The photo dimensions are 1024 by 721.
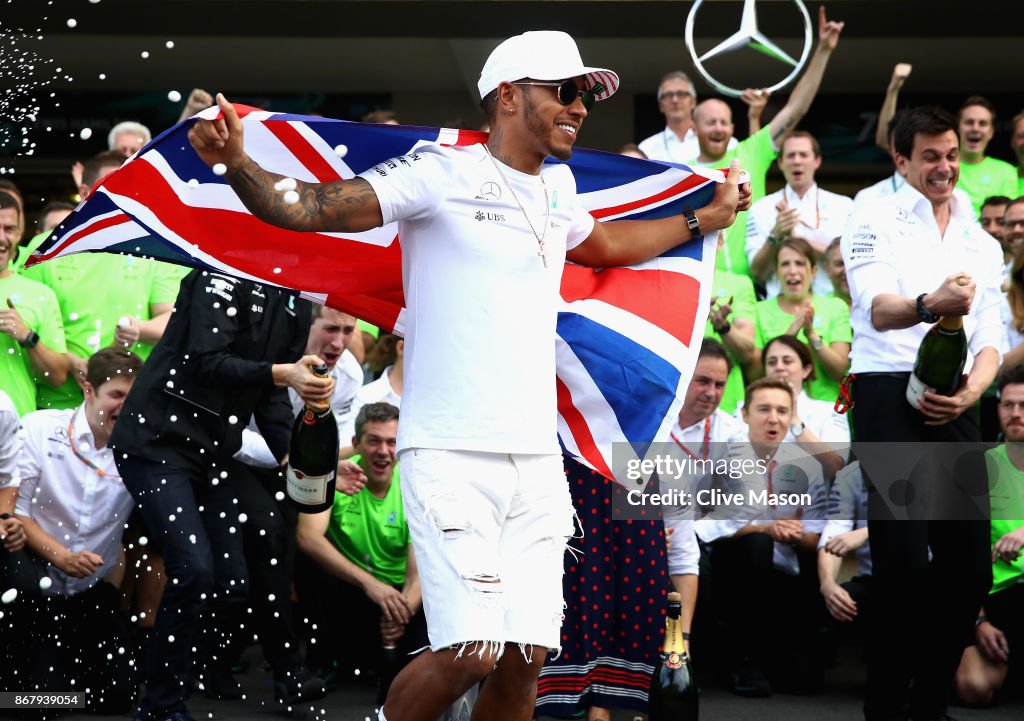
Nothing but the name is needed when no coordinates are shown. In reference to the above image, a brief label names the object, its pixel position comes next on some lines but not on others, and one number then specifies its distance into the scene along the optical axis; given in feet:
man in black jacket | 38.22
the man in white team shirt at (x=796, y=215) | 56.70
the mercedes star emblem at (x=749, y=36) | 67.00
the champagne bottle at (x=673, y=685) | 38.01
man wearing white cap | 26.03
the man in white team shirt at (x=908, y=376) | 37.70
